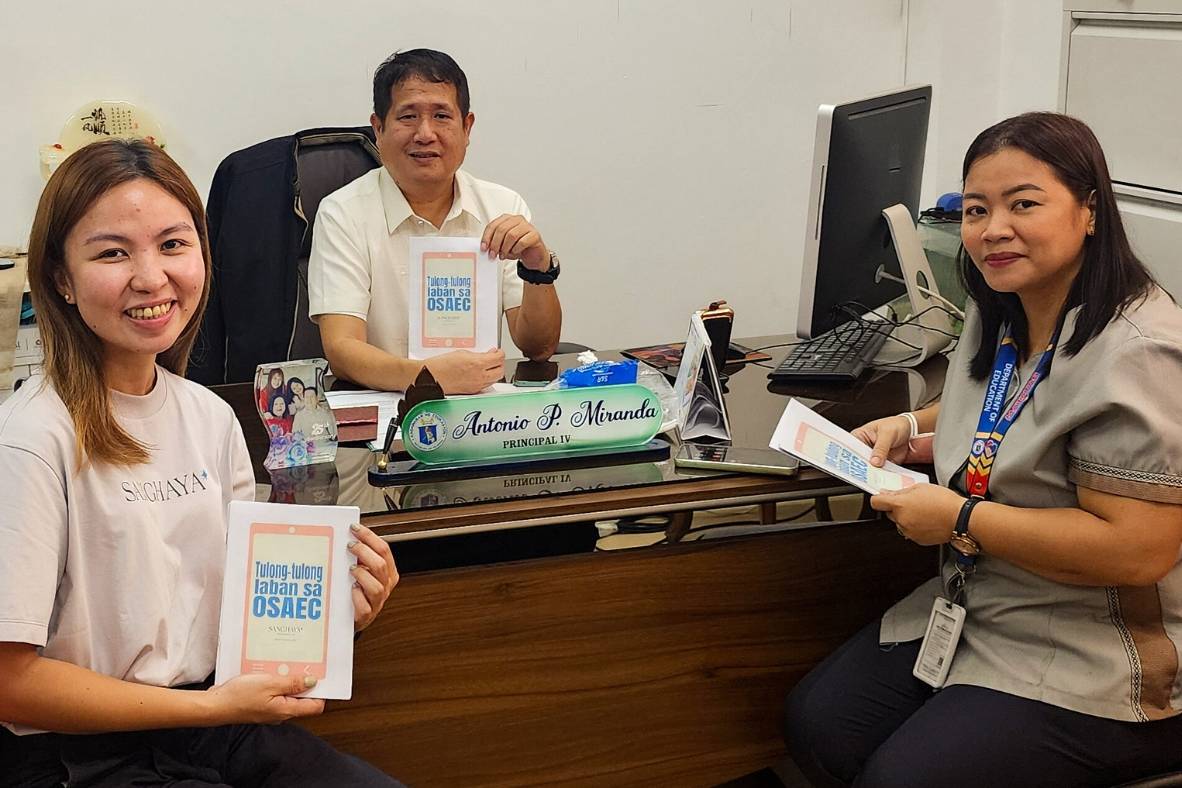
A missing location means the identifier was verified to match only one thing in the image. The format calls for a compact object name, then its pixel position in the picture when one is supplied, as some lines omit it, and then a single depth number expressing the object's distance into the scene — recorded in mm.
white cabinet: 2688
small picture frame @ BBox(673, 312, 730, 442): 2002
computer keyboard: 2348
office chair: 2727
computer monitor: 2244
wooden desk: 1801
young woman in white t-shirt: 1297
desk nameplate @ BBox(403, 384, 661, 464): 1845
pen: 1847
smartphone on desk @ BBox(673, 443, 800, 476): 1860
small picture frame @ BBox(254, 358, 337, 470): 1874
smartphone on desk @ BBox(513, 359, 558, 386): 2340
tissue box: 2037
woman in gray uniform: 1592
